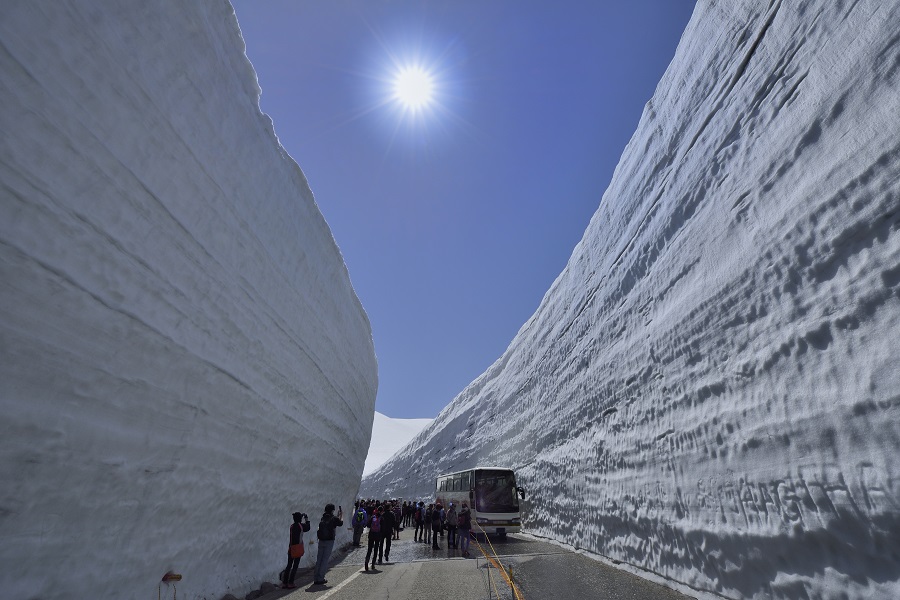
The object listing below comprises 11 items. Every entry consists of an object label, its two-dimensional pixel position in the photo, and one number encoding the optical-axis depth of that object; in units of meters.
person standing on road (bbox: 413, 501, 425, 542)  19.08
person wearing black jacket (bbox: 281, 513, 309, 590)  8.89
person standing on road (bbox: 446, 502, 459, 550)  14.39
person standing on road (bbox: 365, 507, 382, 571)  10.72
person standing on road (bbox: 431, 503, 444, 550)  15.05
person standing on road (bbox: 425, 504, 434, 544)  17.36
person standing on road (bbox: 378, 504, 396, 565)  11.47
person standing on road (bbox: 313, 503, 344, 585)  9.02
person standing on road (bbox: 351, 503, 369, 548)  13.35
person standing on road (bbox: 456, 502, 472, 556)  12.66
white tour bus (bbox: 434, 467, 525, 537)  17.47
